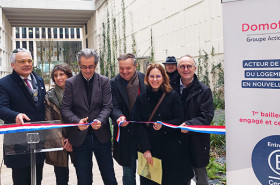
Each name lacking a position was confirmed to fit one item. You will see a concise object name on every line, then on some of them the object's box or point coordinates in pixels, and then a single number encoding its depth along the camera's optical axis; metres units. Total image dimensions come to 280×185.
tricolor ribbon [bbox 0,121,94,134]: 2.84
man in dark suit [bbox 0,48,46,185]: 3.02
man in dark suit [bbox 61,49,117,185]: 3.17
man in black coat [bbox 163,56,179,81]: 4.84
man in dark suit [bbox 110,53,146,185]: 3.36
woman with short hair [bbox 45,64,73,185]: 3.42
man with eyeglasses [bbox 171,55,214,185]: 3.08
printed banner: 1.82
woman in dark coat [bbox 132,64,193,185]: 2.99
